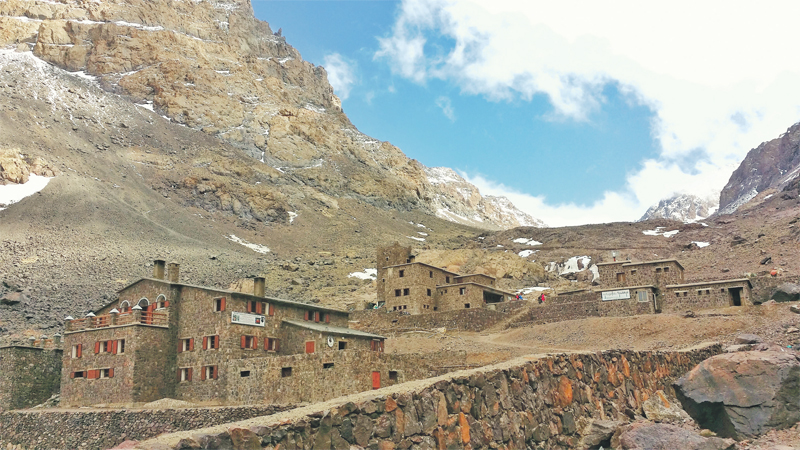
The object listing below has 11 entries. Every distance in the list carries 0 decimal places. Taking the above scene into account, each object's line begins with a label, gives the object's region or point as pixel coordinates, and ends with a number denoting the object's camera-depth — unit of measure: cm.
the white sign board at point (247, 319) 3519
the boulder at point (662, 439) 1723
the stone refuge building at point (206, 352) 3216
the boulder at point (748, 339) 2998
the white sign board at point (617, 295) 4572
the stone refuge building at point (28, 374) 3812
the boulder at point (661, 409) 2142
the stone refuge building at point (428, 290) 5591
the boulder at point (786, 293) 4322
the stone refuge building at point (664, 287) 4384
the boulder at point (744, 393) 1966
